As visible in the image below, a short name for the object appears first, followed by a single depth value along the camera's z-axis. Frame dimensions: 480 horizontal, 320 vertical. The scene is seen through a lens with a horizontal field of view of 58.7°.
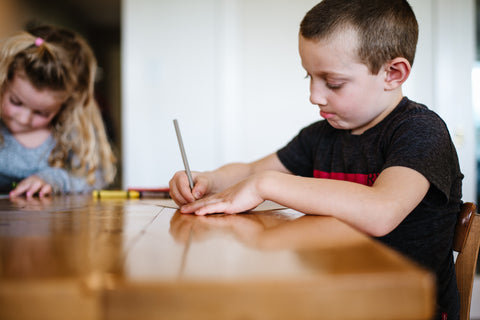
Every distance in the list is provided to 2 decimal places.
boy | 0.68
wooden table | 0.27
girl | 1.54
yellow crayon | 1.13
